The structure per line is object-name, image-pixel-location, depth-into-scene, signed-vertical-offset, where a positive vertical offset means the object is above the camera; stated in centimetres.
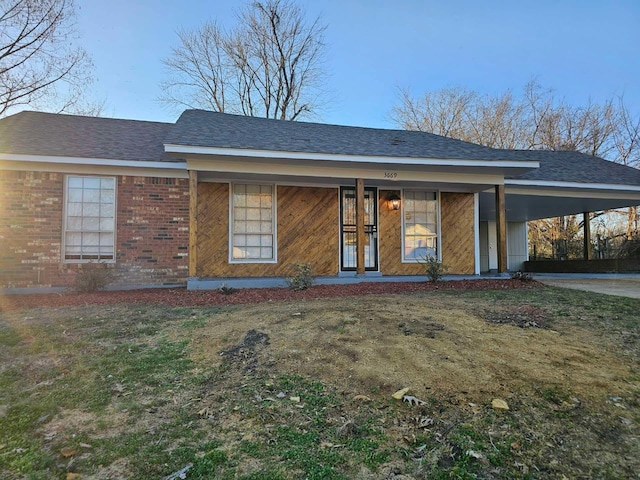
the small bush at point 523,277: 832 -48
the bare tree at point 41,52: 1177 +664
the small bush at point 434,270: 820 -33
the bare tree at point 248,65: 2100 +1070
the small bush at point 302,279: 739 -48
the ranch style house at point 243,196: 786 +142
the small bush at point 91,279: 721 -44
